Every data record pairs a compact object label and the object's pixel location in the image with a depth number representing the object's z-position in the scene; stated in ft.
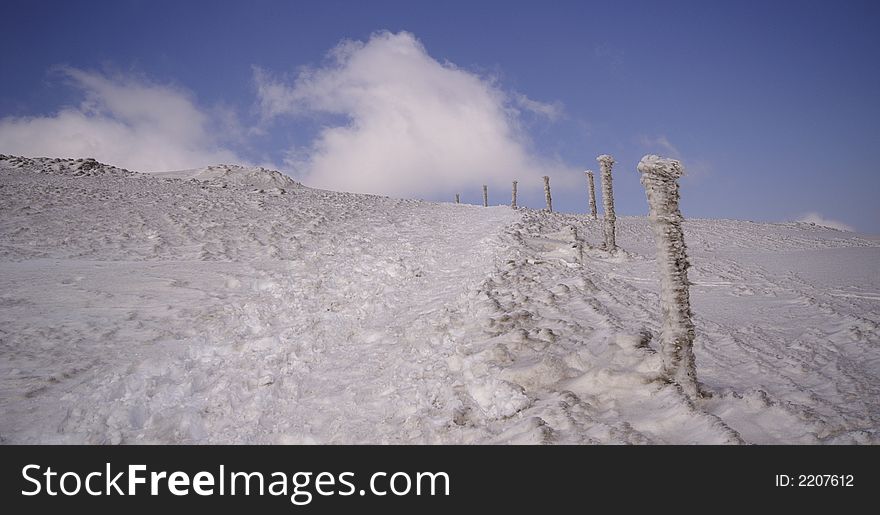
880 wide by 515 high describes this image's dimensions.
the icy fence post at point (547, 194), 127.44
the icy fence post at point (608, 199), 59.06
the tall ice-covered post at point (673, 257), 19.49
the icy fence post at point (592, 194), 85.35
